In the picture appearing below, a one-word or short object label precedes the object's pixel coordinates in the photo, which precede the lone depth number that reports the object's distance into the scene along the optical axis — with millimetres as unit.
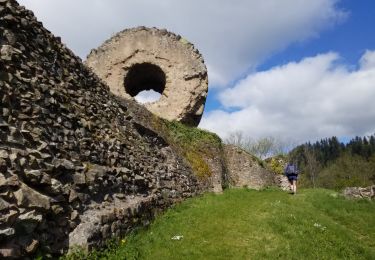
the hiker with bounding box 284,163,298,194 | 16531
